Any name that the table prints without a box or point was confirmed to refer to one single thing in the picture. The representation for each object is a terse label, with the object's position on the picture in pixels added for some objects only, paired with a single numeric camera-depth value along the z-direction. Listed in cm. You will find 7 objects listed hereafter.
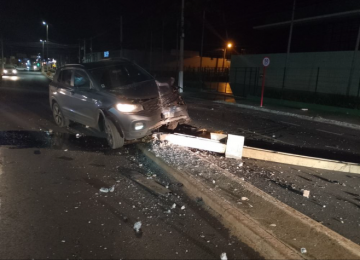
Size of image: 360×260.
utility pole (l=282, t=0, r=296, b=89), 2209
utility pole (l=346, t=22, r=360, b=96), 1981
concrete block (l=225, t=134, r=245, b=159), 606
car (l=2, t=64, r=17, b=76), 4500
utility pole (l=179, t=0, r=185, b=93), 2119
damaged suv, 623
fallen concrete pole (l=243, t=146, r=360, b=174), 578
